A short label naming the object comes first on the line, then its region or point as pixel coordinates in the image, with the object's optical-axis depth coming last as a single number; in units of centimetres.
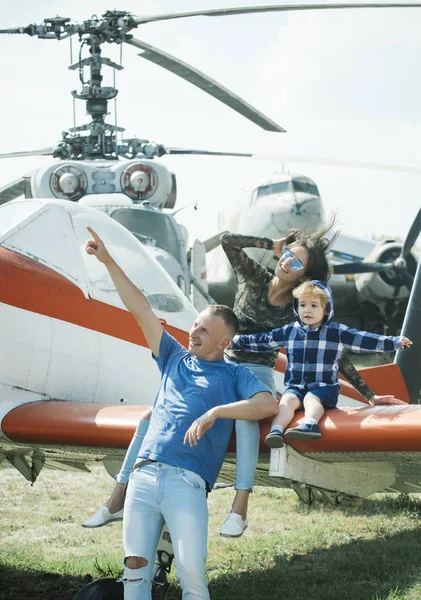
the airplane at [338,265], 2158
